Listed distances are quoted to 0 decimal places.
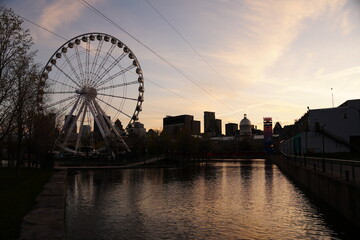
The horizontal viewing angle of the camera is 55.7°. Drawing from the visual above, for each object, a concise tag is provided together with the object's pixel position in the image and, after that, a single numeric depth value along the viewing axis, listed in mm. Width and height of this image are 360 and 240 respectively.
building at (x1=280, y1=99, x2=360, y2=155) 60156
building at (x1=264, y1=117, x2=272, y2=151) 158288
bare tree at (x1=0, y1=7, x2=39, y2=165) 24891
